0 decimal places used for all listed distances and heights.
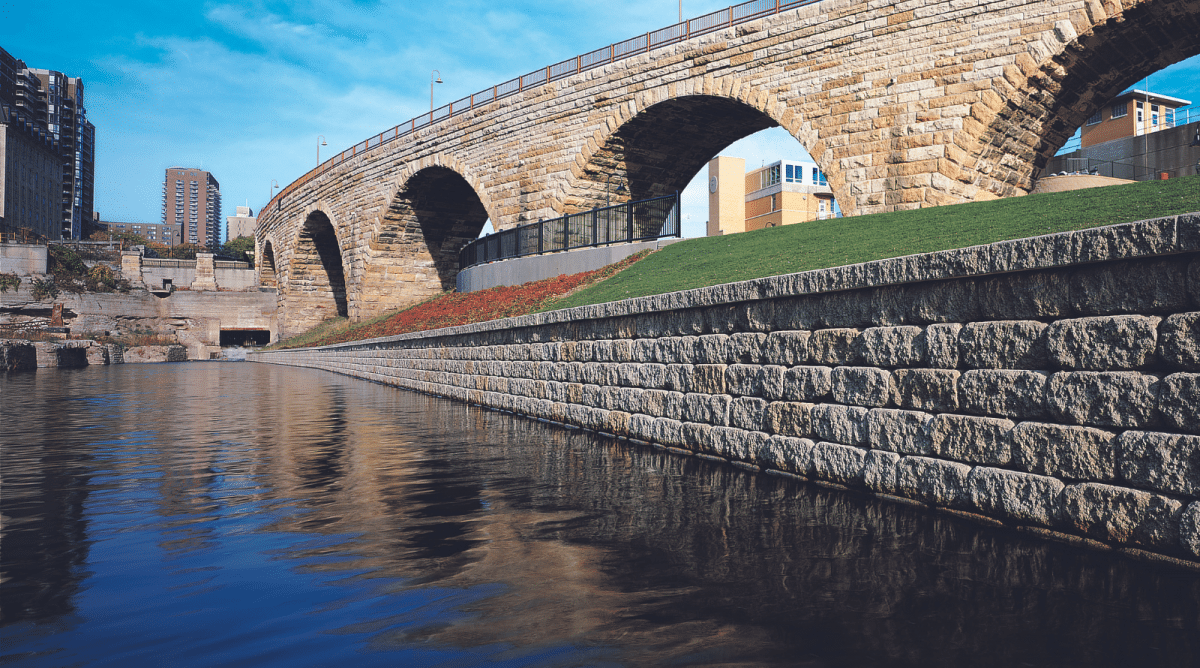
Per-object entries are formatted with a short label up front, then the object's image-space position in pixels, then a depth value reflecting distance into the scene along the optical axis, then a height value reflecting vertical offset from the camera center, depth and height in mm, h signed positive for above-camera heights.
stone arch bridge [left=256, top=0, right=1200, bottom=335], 18594 +8092
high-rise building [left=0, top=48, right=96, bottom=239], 100938 +39063
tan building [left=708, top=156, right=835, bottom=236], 64000 +14748
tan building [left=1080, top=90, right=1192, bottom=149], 39750 +13285
